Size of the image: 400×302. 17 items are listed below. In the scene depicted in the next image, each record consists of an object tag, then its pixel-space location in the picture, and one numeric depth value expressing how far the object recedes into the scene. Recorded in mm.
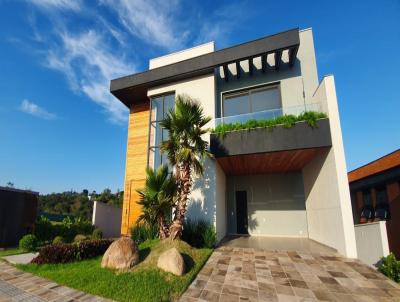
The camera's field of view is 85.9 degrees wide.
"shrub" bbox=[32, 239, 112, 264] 6695
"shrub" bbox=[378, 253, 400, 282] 5332
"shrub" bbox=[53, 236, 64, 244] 9242
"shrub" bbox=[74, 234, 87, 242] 9773
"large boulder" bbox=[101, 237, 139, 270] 5984
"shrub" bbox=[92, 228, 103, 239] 11378
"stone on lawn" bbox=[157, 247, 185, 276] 5582
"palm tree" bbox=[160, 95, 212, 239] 7684
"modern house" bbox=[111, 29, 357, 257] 7957
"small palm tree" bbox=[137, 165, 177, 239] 7566
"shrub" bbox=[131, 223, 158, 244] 8646
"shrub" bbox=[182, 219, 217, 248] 7910
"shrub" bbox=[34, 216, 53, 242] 10758
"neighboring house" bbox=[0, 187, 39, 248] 9969
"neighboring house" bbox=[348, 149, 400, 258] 8641
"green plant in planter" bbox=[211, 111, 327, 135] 8062
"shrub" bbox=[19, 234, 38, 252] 8500
